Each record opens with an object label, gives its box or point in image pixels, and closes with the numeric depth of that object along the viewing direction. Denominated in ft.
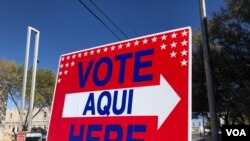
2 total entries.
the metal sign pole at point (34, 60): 41.52
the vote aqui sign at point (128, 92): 7.38
